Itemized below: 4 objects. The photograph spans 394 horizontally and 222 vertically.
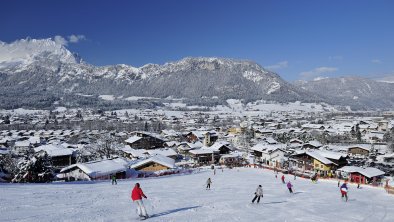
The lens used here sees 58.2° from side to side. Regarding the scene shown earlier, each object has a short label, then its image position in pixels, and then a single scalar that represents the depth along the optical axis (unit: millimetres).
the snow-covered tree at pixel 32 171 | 31281
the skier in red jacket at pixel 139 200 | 12531
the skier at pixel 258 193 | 17078
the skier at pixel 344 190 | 19250
